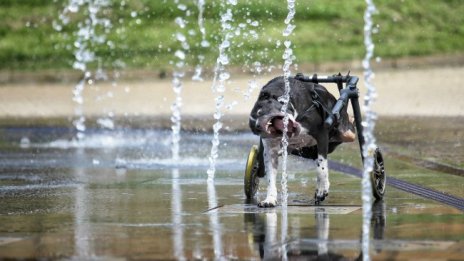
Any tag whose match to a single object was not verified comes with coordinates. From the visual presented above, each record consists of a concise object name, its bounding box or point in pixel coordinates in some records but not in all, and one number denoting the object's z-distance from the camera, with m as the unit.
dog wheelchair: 21.09
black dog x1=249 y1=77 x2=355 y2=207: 19.45
